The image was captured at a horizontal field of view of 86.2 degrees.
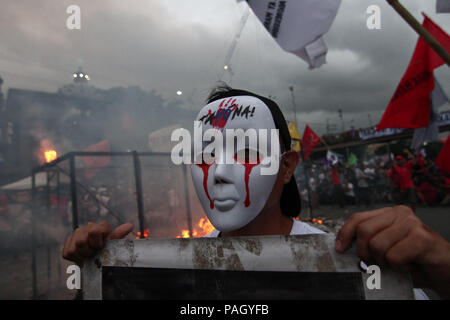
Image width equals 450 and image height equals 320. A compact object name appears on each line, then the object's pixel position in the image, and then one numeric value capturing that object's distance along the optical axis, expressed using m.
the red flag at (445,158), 2.83
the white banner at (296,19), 2.28
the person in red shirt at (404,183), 7.42
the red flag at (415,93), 2.93
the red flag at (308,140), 8.69
